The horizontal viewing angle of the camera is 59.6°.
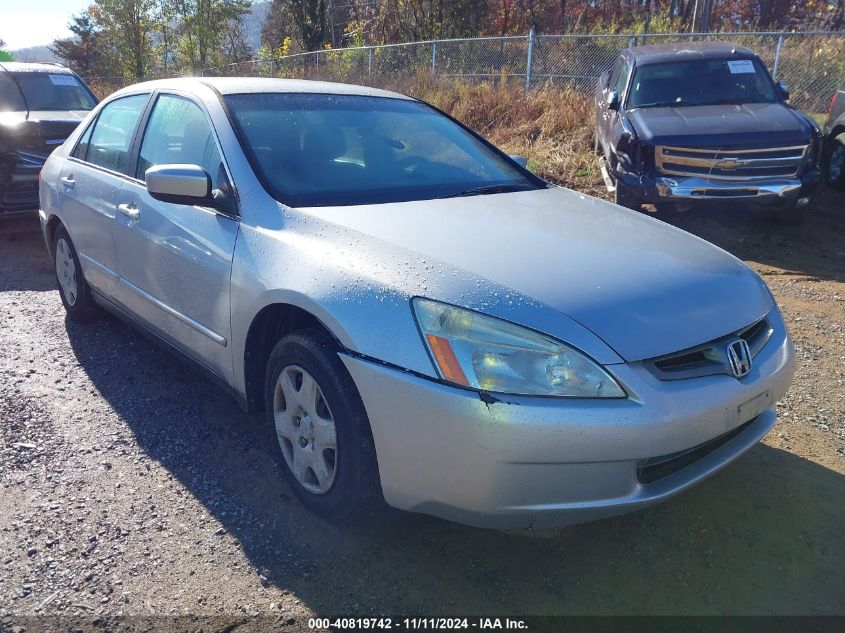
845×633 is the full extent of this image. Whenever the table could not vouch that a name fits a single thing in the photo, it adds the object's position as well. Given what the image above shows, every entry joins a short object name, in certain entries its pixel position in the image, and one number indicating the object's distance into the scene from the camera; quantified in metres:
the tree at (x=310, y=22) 23.95
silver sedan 2.26
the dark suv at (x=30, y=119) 7.32
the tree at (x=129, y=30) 27.50
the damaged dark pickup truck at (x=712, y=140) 6.93
